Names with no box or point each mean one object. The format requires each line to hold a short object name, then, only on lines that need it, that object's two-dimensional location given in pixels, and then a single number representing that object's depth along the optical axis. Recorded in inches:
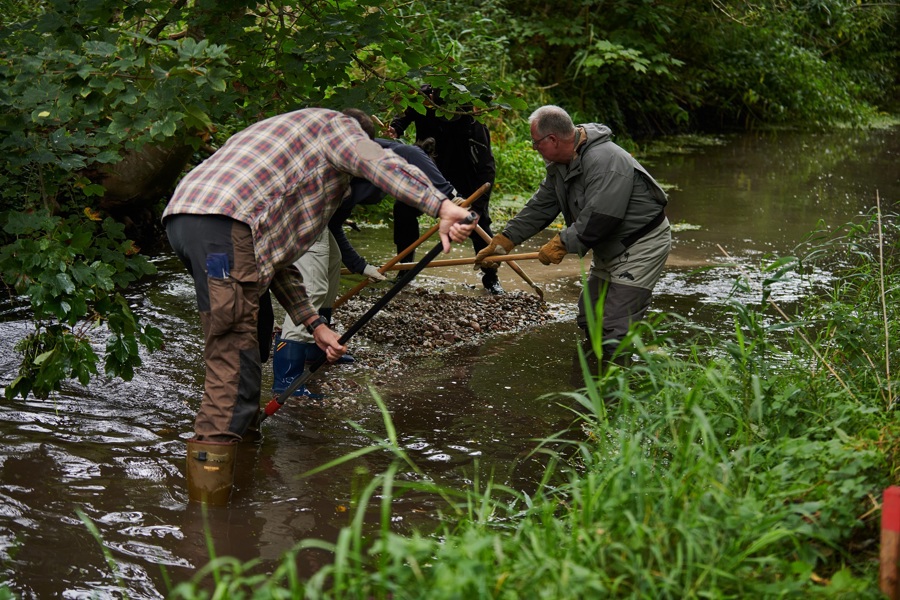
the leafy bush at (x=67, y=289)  174.2
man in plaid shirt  150.5
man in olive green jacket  209.3
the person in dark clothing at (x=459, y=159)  305.9
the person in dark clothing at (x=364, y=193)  169.9
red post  104.2
